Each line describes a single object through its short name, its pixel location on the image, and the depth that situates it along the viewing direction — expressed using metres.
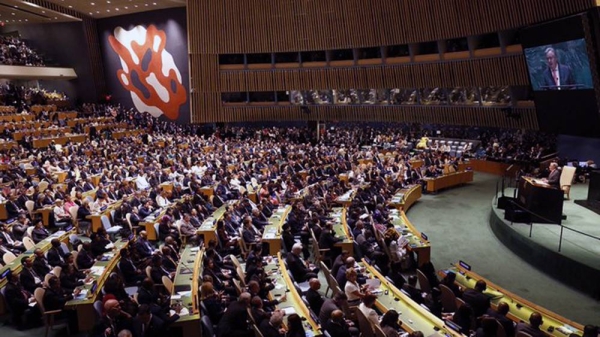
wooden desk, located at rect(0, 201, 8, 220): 12.13
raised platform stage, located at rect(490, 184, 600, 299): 8.42
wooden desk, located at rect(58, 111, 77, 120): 25.50
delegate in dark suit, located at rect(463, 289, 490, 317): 6.20
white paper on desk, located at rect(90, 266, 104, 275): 7.85
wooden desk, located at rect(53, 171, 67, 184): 15.75
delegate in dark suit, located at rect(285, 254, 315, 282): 8.08
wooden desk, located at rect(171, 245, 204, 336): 6.20
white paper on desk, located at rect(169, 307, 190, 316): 6.27
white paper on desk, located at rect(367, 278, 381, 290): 6.91
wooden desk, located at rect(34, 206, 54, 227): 11.76
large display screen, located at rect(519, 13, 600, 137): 11.52
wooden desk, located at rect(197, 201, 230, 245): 10.17
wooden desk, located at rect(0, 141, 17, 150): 19.47
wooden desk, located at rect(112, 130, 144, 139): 25.22
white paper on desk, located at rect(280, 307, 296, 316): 6.20
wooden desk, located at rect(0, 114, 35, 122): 23.00
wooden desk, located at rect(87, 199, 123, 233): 11.29
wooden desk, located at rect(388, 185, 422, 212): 12.90
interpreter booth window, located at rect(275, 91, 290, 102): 27.73
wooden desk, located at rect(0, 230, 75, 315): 7.43
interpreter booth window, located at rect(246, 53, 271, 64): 27.23
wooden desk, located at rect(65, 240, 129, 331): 6.78
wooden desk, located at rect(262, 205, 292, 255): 9.71
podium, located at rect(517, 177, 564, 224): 10.02
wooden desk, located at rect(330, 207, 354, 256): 9.42
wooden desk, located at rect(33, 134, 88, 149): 20.92
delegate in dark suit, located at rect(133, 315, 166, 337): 5.86
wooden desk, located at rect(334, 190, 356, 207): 12.99
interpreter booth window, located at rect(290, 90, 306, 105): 27.32
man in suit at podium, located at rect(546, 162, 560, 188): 11.13
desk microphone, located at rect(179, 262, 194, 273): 7.87
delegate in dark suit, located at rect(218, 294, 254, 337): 5.91
